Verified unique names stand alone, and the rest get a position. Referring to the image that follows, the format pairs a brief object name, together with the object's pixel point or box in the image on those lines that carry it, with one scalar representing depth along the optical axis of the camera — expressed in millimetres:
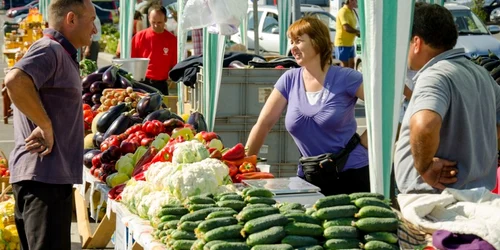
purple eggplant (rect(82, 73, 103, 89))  9125
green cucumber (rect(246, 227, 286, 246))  3482
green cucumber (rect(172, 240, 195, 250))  3765
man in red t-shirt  12055
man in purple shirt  4480
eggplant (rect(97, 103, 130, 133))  7316
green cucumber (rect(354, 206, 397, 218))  3521
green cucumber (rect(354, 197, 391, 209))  3590
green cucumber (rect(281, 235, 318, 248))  3477
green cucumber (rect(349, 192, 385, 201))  3678
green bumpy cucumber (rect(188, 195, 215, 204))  4102
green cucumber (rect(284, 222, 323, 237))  3521
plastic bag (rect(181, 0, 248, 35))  8117
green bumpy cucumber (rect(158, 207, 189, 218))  4129
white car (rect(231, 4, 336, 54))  22656
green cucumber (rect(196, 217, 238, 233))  3650
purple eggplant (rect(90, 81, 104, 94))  9000
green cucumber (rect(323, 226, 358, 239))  3473
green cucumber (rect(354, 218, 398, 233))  3471
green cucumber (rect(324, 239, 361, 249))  3438
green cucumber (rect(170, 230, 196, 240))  3812
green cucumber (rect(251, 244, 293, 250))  3432
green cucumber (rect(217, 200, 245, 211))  3898
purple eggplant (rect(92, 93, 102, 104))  8781
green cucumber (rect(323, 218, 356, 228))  3533
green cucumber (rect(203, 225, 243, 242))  3574
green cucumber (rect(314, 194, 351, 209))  3639
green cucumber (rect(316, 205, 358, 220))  3564
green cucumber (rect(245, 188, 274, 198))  4020
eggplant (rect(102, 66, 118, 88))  8953
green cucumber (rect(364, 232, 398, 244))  3451
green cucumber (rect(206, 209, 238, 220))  3742
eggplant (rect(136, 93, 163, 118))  7465
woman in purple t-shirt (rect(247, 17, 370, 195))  5461
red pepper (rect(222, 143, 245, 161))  5406
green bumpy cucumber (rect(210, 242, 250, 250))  3489
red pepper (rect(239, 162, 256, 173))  5293
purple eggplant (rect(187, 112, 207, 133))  6957
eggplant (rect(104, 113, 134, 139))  7055
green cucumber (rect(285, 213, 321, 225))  3590
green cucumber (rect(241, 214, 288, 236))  3559
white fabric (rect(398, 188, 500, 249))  3264
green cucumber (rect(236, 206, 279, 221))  3666
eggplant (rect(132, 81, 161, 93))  9243
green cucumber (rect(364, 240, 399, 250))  3412
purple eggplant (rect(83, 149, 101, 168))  6734
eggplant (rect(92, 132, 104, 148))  7164
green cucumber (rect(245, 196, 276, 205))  3900
